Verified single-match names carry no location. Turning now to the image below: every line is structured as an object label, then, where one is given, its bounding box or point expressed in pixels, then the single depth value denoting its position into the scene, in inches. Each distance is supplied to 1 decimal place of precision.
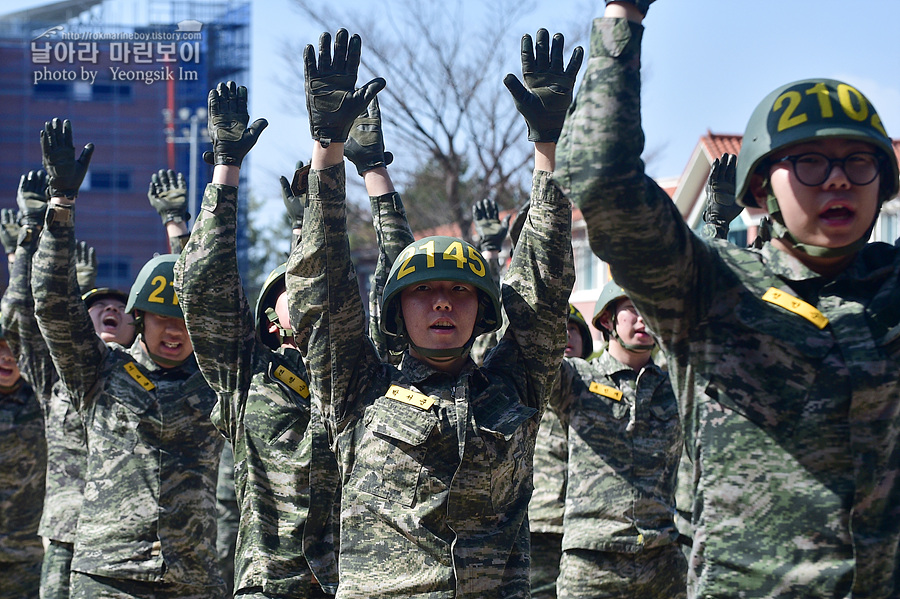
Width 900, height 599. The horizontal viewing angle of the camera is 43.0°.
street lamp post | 1306.6
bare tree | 869.2
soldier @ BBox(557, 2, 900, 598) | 115.6
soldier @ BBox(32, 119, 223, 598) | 229.8
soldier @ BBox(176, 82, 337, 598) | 196.2
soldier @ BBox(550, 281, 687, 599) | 249.1
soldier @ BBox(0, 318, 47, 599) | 314.8
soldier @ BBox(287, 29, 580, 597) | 161.3
